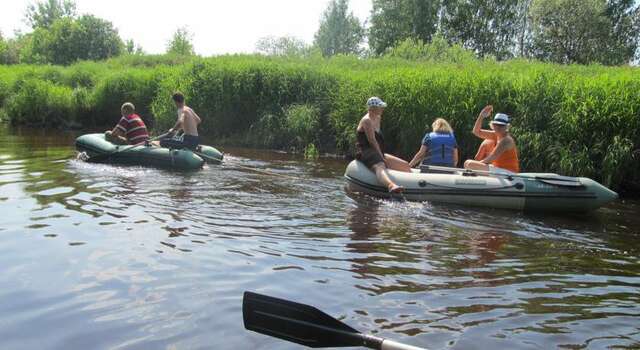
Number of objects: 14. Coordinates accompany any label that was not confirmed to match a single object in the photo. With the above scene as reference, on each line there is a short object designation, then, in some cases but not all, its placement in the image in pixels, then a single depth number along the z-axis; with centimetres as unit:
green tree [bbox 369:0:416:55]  4275
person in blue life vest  817
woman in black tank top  810
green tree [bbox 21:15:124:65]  4303
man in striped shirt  1103
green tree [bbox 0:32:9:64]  4604
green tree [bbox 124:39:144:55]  5488
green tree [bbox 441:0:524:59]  4178
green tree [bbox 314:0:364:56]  6053
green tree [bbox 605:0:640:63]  3619
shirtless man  1049
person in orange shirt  757
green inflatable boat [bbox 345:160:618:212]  742
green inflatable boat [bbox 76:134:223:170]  1035
